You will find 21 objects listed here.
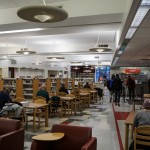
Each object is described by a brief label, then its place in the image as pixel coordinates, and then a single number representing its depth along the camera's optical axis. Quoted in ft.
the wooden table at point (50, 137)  8.86
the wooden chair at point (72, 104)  26.46
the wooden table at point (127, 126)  11.96
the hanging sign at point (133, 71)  64.66
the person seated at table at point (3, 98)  17.50
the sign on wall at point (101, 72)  72.15
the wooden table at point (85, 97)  31.34
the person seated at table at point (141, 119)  10.73
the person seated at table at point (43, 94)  23.06
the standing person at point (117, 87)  34.12
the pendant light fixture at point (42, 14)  9.89
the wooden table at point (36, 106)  17.65
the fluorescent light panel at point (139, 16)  10.73
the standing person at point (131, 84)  39.79
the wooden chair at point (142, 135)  9.94
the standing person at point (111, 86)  36.03
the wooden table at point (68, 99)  24.54
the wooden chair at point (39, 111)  19.33
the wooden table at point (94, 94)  36.27
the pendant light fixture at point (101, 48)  25.95
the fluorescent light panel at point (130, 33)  15.35
